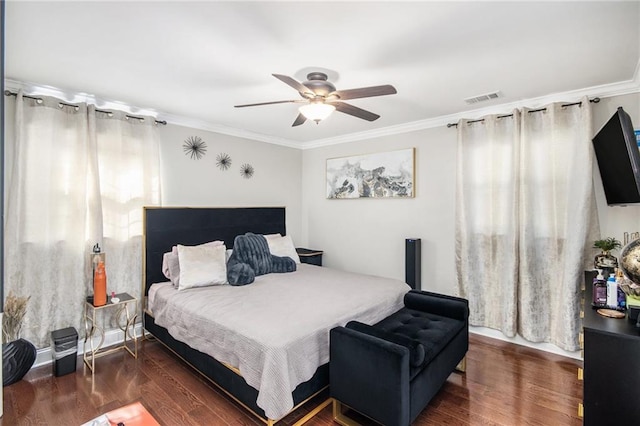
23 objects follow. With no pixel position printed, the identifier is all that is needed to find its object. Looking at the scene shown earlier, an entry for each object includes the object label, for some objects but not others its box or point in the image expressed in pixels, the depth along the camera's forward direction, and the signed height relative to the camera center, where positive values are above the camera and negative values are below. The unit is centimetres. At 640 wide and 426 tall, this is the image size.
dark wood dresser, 146 -78
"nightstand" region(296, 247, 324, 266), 479 -65
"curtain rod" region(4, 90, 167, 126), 271 +108
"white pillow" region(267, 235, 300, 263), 417 -44
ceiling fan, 223 +91
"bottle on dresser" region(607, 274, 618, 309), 189 -49
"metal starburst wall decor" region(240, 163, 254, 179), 457 +67
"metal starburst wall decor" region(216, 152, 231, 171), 428 +76
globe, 156 -24
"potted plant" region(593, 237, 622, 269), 267 -36
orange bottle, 292 -68
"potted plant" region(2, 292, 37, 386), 252 -109
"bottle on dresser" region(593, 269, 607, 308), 194 -50
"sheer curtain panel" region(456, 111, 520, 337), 333 -5
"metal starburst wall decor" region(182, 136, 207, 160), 394 +89
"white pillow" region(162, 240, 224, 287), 325 -56
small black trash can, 272 -122
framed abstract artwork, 422 +59
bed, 199 -81
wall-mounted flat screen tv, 193 +39
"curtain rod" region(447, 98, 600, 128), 289 +109
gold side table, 295 -118
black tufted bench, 185 -100
